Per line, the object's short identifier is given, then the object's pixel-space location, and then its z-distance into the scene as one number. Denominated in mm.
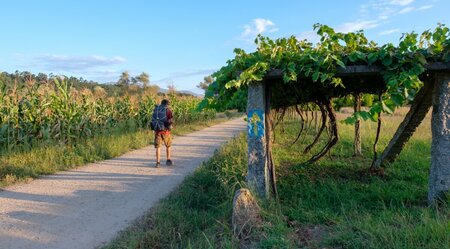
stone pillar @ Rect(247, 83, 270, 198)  6061
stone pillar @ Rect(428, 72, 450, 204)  5539
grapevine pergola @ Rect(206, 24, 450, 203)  5082
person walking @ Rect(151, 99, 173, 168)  10117
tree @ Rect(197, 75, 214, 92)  71644
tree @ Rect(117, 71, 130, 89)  52475
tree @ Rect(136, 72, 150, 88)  53341
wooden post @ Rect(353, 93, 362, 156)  9024
